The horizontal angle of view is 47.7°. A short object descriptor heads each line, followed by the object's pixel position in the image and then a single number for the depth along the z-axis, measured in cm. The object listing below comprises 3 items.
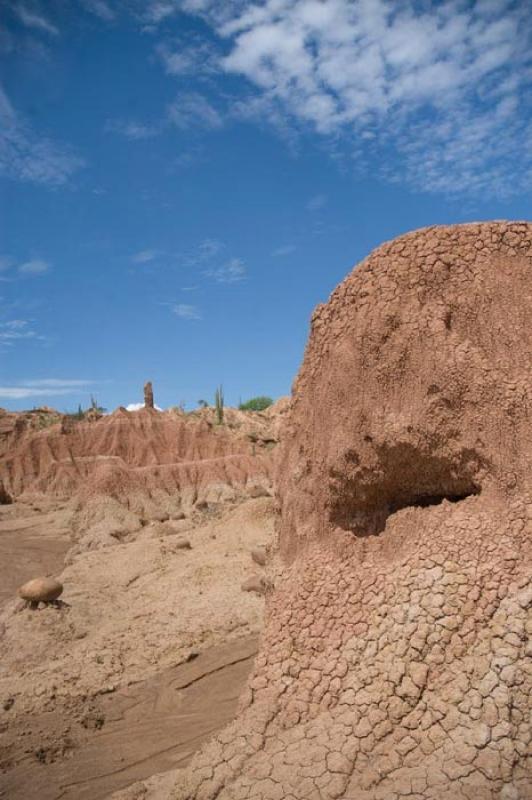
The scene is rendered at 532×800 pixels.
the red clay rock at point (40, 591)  1207
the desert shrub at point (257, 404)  7191
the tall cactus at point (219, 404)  4796
